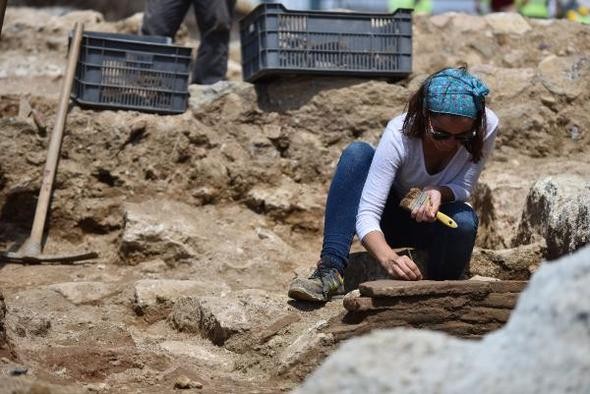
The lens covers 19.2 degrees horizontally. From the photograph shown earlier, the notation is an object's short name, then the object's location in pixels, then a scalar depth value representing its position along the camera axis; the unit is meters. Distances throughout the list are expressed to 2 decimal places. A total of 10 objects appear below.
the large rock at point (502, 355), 3.48
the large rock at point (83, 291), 7.66
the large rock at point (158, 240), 8.62
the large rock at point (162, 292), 7.51
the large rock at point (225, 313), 6.72
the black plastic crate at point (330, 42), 9.37
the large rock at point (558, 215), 7.03
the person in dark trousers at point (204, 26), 10.26
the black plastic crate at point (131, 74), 9.54
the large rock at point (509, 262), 7.51
